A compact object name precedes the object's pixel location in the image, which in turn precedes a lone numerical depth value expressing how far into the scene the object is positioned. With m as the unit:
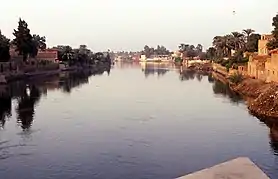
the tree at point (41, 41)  90.25
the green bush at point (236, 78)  42.84
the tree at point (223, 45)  77.81
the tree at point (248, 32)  69.68
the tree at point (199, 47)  174.75
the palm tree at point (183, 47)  158.75
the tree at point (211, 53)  92.82
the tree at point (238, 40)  73.41
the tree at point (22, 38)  56.00
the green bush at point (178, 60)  130.27
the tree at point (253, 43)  63.47
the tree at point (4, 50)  47.32
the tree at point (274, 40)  37.89
